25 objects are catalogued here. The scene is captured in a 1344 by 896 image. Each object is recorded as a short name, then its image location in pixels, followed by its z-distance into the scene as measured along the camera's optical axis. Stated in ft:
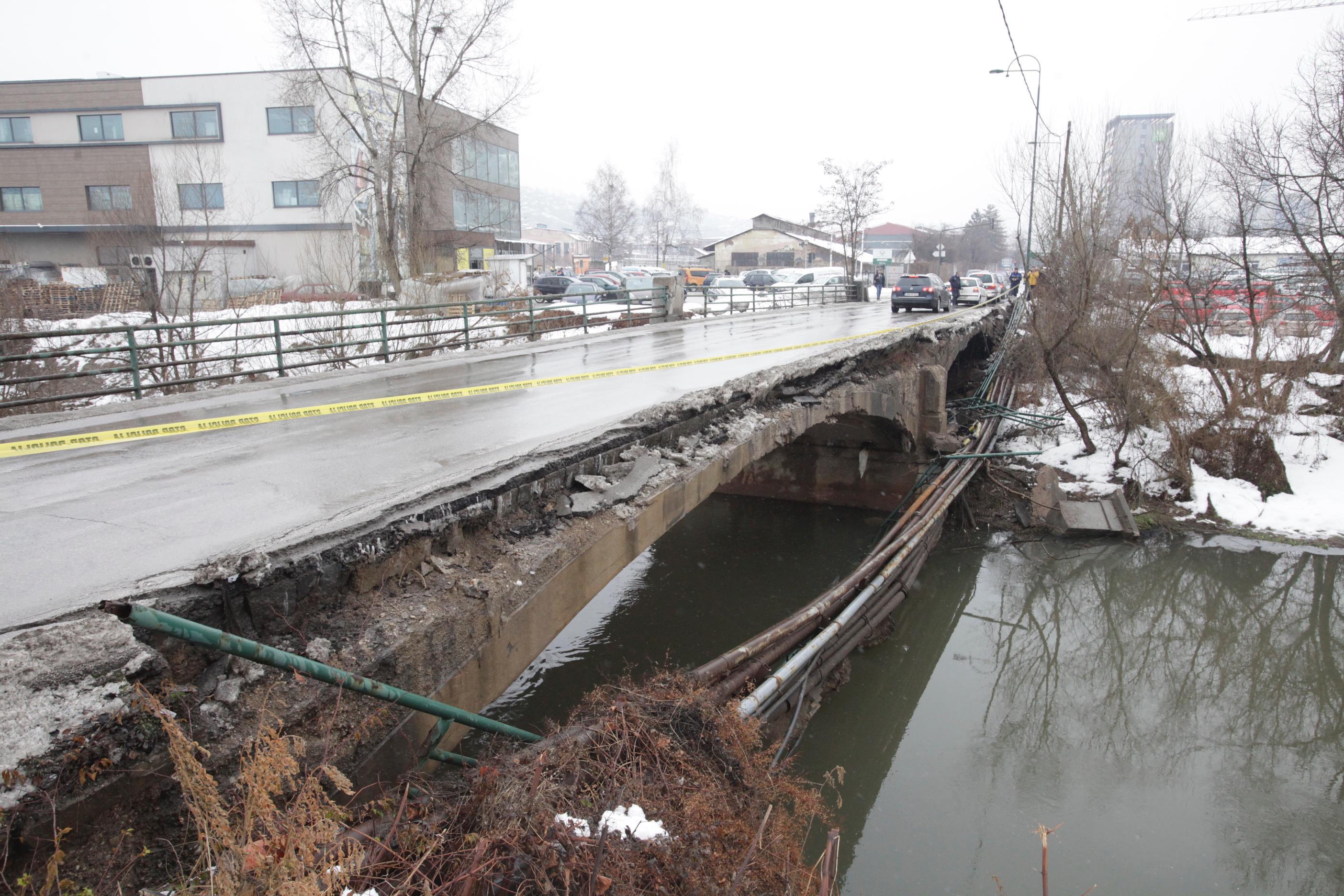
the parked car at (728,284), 150.16
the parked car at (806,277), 185.26
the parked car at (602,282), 135.54
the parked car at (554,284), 125.29
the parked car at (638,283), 108.08
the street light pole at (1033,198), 80.07
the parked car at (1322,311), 64.08
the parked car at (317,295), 76.89
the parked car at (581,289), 116.16
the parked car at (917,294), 102.21
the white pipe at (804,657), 19.25
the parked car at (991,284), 153.28
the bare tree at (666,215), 268.82
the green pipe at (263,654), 9.24
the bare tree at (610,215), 251.80
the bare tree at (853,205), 175.32
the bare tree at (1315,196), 61.67
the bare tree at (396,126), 88.48
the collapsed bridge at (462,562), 11.85
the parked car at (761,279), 177.77
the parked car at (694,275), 188.14
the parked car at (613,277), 146.48
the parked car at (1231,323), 67.92
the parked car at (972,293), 141.18
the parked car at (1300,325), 64.64
